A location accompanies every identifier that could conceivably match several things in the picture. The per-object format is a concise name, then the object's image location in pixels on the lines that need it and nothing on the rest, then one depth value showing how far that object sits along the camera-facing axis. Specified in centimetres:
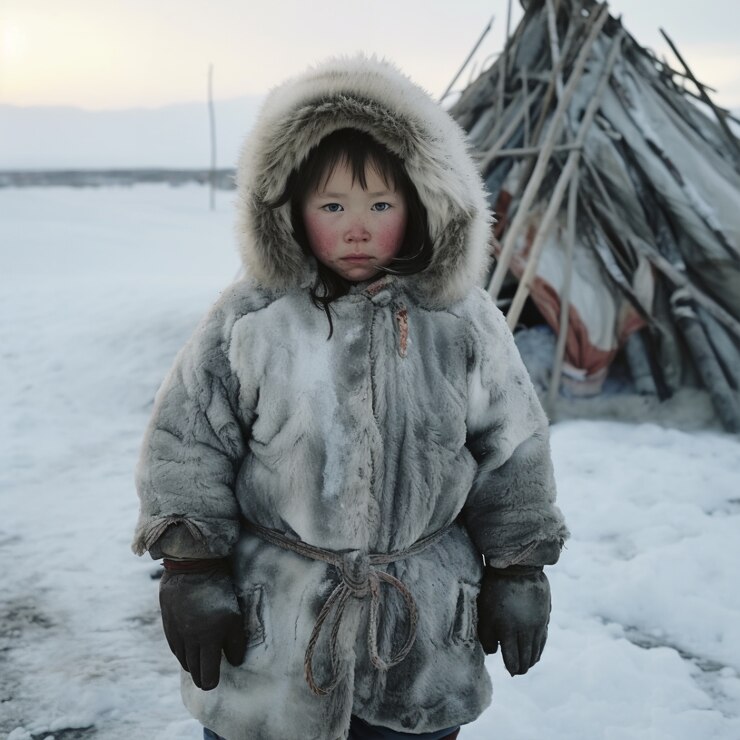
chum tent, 473
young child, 142
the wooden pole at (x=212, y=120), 1744
